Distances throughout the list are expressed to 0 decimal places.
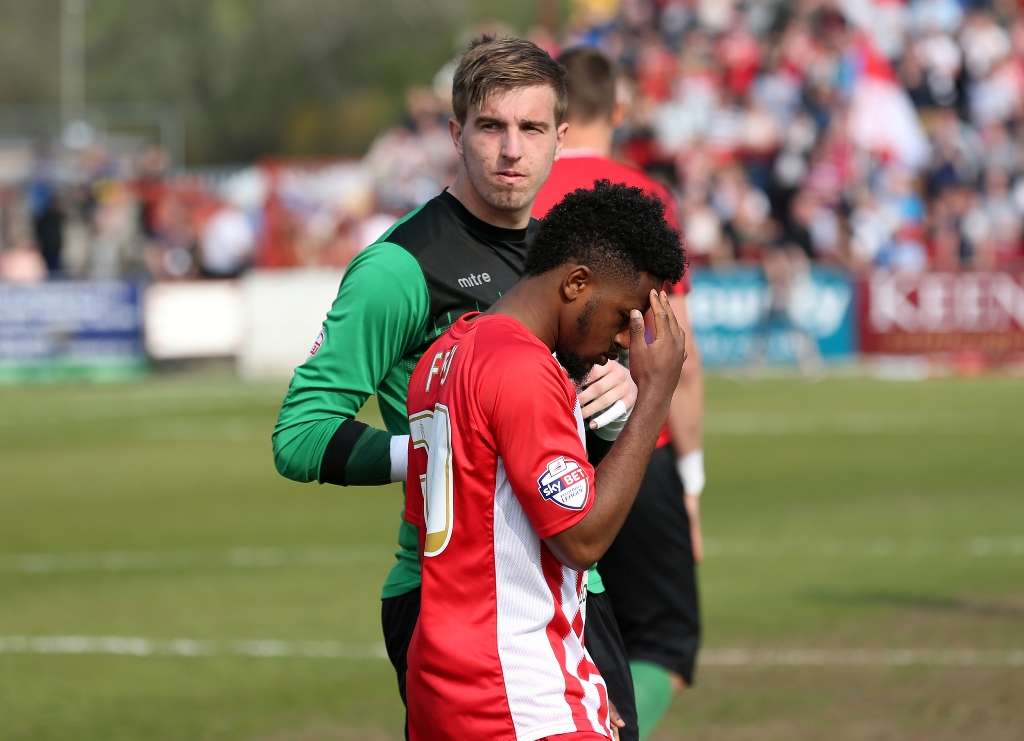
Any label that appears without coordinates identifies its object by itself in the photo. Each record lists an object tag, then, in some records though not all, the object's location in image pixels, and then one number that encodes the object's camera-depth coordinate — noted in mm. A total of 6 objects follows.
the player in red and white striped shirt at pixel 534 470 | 7473
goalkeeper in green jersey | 8859
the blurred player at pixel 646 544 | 12437
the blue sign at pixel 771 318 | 55937
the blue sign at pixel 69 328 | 56656
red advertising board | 54156
